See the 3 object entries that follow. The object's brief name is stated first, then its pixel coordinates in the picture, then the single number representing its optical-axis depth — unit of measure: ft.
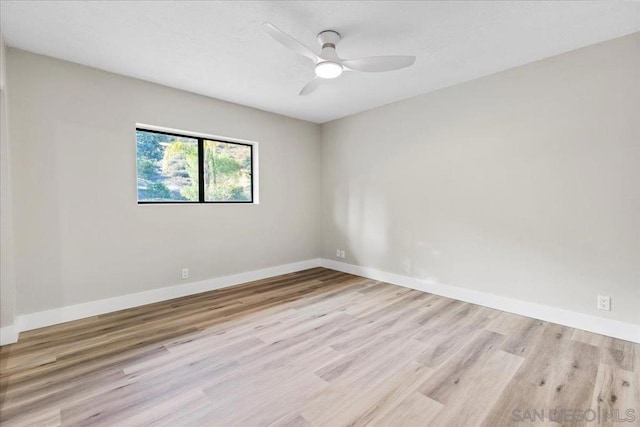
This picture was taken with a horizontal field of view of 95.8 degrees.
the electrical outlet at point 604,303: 8.20
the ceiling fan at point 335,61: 7.35
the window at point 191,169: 11.18
